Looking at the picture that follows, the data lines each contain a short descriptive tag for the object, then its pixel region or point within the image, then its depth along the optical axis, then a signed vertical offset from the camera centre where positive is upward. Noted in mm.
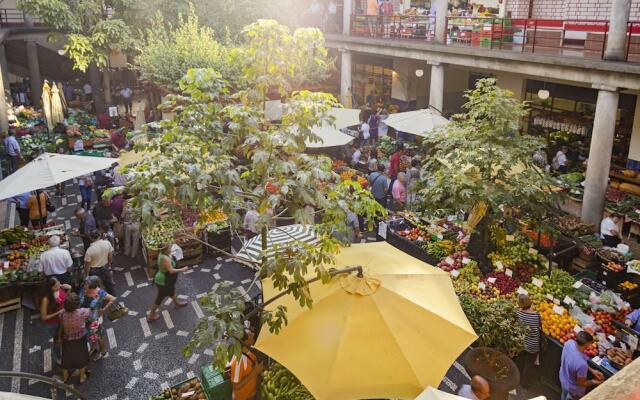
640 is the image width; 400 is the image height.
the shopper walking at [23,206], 12312 -3706
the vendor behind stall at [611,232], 11203 -3860
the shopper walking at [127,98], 25250 -2549
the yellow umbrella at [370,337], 5336 -3052
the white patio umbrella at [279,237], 9408 -3385
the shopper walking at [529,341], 7738 -4235
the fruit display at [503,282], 9117 -4063
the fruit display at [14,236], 10914 -3921
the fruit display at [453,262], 9914 -3997
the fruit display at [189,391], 6941 -4485
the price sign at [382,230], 12110 -4175
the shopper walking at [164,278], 9125 -3992
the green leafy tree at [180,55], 18672 -394
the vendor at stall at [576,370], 6664 -4044
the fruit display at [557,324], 7840 -4126
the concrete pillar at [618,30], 11513 +329
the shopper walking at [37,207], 12141 -3673
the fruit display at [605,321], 7984 -4103
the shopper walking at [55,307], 8039 -3998
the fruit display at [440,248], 10734 -4078
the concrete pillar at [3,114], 18500 -2430
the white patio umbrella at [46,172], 10406 -2606
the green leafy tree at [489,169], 9125 -2197
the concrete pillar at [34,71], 25344 -1304
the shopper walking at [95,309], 8039 -4011
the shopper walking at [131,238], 11672 -4194
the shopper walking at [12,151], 16406 -3269
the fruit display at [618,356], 7203 -4171
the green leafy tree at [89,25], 19125 +704
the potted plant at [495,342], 6770 -4090
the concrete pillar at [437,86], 17344 -1334
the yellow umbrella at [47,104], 17453 -1953
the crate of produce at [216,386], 6953 -4384
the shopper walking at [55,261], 9367 -3765
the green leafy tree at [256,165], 5223 -1246
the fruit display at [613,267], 9781 -4013
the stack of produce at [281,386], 6465 -4147
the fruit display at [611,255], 10102 -3953
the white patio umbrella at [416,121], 14805 -2145
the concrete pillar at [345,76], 22866 -1358
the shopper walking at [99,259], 9406 -3765
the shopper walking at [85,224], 10977 -3663
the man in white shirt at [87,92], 27188 -2429
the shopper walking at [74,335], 7398 -4032
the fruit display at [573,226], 11552 -3920
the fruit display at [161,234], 11308 -4063
